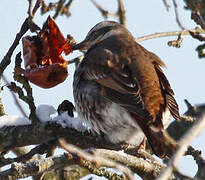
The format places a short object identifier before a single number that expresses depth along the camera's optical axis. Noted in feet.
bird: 31.09
